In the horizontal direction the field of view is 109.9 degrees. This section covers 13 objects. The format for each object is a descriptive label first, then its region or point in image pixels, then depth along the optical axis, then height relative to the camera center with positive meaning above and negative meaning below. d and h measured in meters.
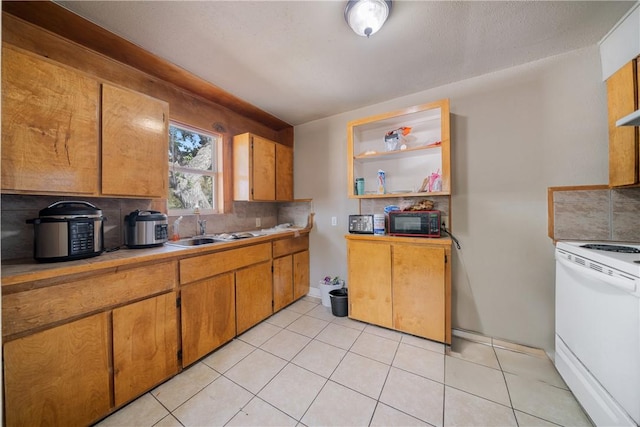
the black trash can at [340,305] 2.55 -1.04
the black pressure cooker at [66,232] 1.26 -0.08
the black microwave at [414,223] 2.10 -0.10
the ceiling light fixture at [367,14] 1.34 +1.23
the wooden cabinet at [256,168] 2.67 +0.58
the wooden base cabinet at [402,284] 2.00 -0.69
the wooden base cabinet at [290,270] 2.63 -0.70
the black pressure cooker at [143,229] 1.68 -0.10
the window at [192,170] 2.31 +0.51
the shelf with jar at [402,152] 2.13 +0.65
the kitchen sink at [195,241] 2.14 -0.25
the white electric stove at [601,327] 1.00 -0.63
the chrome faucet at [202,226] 2.42 -0.11
